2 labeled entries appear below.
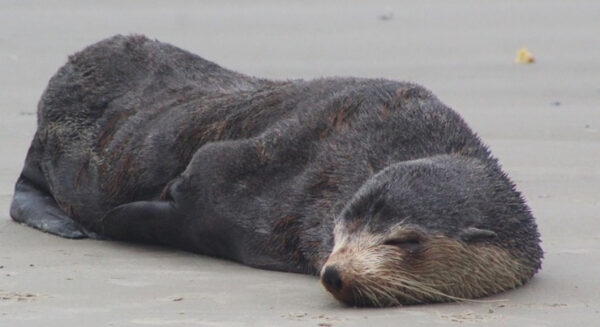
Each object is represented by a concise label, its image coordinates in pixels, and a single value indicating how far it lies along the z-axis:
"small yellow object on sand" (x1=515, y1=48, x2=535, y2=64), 27.16
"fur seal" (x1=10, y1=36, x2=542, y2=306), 12.30
